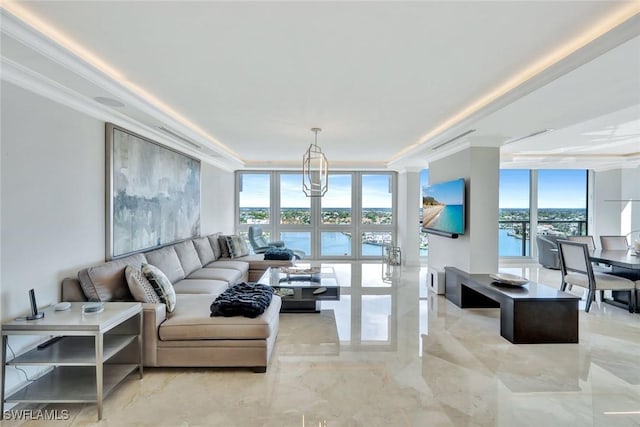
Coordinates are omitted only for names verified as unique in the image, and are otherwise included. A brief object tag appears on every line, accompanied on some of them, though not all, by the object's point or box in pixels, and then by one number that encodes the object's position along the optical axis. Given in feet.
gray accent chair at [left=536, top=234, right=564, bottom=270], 23.05
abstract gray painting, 10.80
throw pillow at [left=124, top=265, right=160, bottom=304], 9.25
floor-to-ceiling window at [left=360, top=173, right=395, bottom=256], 27.45
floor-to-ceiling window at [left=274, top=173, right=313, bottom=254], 27.40
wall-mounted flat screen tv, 15.07
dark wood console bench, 10.81
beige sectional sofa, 8.77
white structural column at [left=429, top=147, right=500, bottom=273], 14.55
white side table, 6.84
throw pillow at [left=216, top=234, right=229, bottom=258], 19.79
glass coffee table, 13.08
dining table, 13.65
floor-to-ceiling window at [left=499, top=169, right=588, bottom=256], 26.86
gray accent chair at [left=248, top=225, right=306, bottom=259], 23.22
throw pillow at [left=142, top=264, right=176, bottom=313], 9.57
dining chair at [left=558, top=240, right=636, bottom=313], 13.82
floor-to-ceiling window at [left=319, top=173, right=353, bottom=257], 27.43
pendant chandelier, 20.31
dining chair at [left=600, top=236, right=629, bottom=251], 18.33
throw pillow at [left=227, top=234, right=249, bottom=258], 19.65
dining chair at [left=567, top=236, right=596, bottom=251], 18.24
